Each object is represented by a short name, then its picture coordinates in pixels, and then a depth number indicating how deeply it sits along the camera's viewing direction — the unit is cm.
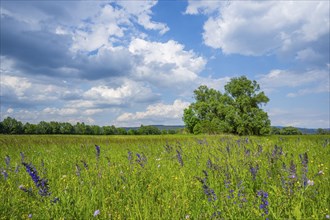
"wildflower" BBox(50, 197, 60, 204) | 337
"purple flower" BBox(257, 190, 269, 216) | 290
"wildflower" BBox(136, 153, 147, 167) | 611
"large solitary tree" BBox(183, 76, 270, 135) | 6016
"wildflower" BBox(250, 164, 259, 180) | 452
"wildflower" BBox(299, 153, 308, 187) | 360
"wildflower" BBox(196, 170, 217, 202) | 346
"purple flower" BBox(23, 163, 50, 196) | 338
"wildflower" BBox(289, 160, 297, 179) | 362
